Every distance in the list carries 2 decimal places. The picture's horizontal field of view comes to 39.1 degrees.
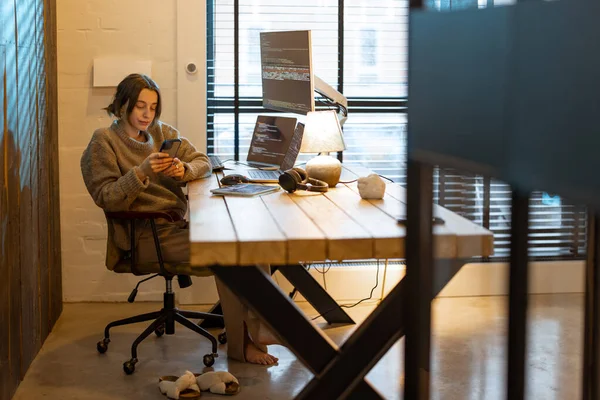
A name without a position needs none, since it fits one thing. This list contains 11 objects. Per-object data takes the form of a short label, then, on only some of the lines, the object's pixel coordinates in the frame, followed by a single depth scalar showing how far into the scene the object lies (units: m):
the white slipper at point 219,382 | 3.20
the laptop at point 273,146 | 3.85
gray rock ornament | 3.09
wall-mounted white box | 4.48
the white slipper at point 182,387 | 3.14
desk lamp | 3.46
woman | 3.49
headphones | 3.23
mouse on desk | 3.48
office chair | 3.48
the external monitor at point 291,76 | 3.79
